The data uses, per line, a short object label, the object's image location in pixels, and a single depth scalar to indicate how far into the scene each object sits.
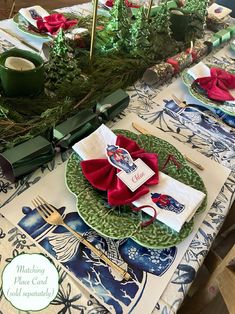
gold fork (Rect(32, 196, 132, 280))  0.50
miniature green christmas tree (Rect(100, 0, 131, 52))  0.95
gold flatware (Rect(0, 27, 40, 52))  0.98
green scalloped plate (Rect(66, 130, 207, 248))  0.53
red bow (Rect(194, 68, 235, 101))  0.93
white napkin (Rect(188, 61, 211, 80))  0.99
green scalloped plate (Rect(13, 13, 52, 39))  1.01
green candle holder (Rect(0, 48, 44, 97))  0.71
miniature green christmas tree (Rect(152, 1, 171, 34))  1.04
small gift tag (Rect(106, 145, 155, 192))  0.60
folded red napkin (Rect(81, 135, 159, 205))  0.58
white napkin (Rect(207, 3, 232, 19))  1.43
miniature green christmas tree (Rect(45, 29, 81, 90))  0.79
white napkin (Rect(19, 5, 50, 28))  1.04
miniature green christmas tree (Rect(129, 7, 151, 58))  0.95
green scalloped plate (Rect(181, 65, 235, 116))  0.90
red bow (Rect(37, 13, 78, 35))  1.02
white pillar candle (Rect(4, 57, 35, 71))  0.73
